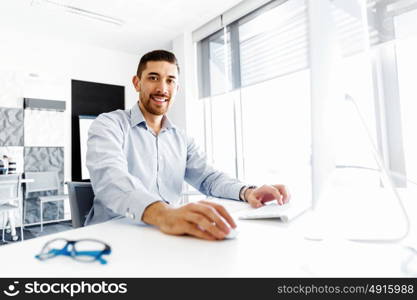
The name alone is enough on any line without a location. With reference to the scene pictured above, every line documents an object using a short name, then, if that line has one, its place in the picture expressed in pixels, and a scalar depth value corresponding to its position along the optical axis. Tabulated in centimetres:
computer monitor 49
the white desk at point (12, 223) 333
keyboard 78
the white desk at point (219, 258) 44
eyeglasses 49
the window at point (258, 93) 295
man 63
